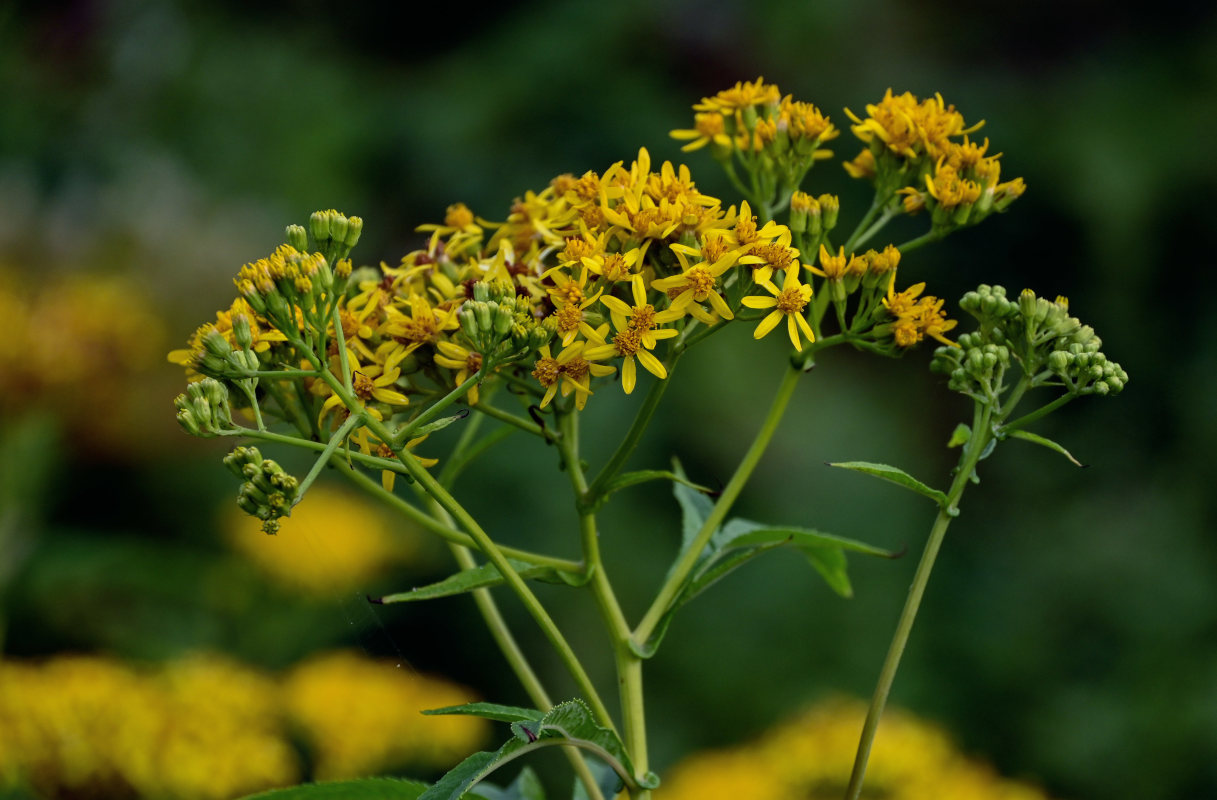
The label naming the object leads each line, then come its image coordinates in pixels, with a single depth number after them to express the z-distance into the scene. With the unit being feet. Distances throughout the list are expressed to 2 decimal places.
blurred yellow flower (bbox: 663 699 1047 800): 8.63
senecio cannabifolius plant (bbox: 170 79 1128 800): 4.16
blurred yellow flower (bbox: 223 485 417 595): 12.16
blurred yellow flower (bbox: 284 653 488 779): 9.37
